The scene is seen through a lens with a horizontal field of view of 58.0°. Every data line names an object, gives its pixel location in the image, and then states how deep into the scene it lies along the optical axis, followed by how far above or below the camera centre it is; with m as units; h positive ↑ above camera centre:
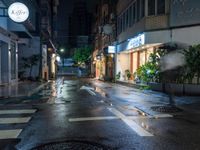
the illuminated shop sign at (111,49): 21.78 +2.90
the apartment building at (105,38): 23.52 +5.52
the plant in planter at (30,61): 20.48 +1.35
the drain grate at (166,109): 6.28 -1.27
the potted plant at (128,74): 18.77 -0.09
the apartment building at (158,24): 12.37 +3.70
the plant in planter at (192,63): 10.07 +0.58
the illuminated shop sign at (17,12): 12.09 +4.08
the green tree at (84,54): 47.36 +4.85
